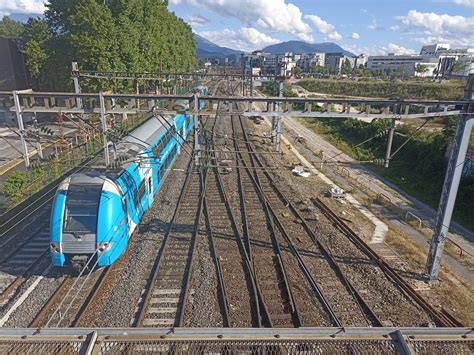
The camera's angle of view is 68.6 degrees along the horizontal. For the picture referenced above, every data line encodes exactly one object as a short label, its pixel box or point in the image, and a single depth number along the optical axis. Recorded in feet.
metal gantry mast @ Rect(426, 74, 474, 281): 32.09
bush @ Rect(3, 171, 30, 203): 53.01
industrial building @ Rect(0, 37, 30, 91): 112.88
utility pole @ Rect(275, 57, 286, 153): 72.03
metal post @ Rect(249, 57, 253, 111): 33.50
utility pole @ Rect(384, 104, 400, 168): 31.99
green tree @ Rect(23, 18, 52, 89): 104.78
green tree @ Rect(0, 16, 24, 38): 206.66
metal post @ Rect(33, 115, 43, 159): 35.32
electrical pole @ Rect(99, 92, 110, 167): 31.00
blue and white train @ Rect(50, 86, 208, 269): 31.73
